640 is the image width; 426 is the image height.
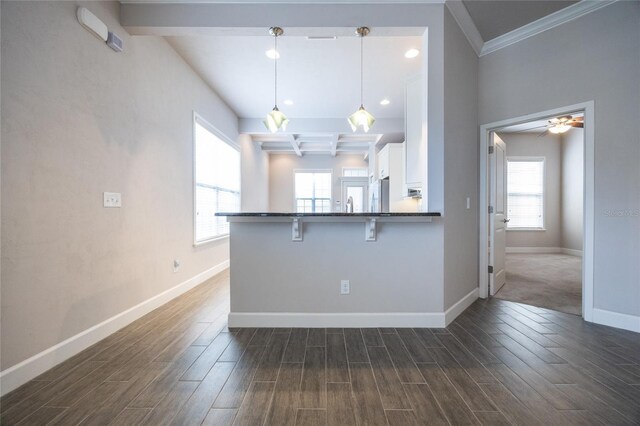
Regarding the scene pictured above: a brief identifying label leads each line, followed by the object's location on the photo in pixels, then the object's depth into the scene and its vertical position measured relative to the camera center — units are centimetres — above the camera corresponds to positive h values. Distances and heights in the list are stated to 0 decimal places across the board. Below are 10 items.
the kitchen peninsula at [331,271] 244 -55
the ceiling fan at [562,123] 402 +142
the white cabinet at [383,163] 515 +97
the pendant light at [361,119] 275 +95
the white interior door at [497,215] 319 -6
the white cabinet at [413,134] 312 +92
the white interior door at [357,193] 834 +55
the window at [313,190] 844 +65
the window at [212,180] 404 +54
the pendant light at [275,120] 279 +95
